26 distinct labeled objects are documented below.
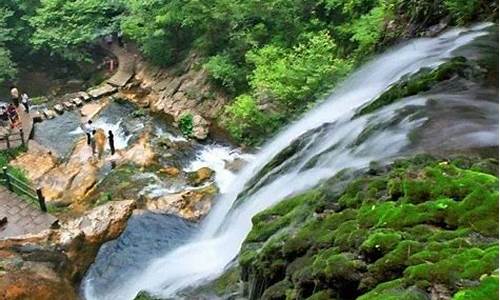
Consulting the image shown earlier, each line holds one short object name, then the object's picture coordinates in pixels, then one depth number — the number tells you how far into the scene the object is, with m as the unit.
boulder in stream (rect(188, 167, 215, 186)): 16.66
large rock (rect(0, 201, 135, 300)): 10.97
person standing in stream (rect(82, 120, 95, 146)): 19.06
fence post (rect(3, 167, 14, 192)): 15.34
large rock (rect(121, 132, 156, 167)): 17.48
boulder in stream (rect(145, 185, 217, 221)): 14.48
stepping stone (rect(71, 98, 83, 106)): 23.52
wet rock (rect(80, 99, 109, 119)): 22.52
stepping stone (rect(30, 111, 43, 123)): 22.03
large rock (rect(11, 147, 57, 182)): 17.80
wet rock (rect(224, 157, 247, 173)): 17.19
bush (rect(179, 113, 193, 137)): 19.88
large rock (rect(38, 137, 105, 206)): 16.37
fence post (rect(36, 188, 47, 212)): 14.50
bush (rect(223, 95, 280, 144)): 17.00
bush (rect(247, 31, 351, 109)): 15.56
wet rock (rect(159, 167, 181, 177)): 17.00
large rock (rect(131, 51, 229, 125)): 21.18
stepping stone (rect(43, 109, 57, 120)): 22.62
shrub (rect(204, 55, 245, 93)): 19.95
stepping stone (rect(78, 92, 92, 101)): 23.84
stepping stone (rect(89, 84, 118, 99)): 24.05
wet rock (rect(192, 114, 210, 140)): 19.55
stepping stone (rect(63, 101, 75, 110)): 23.34
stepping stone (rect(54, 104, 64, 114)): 23.05
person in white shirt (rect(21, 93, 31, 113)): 22.22
